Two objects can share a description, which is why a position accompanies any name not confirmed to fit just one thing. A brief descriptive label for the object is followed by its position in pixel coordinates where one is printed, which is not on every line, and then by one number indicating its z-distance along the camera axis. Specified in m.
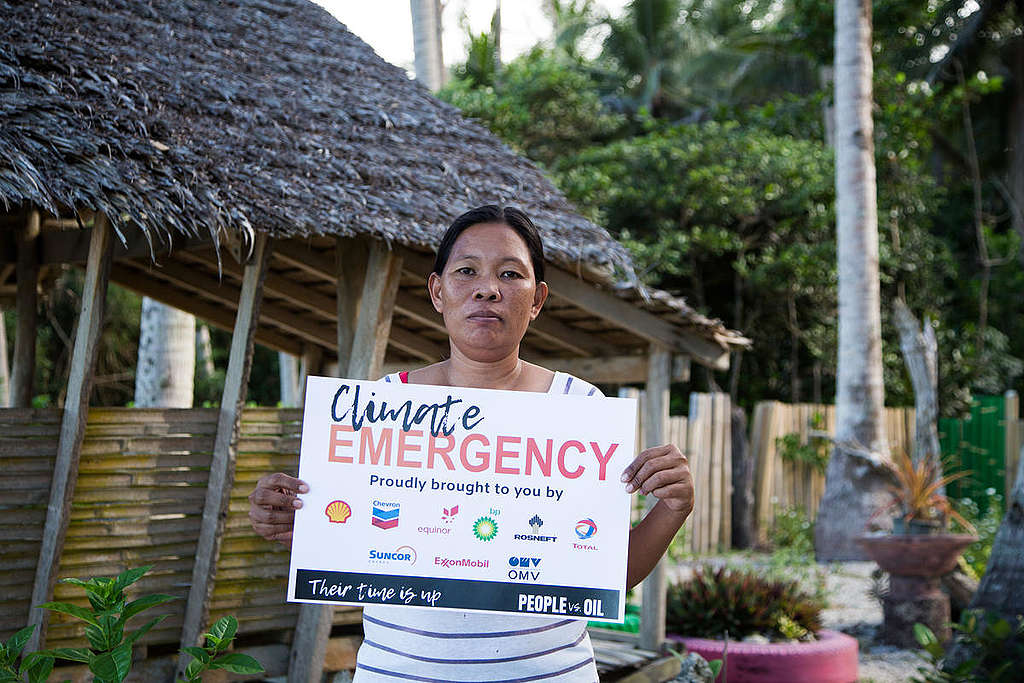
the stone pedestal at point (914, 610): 8.36
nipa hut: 4.53
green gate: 14.08
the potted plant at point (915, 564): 8.30
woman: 2.22
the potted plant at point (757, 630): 6.54
